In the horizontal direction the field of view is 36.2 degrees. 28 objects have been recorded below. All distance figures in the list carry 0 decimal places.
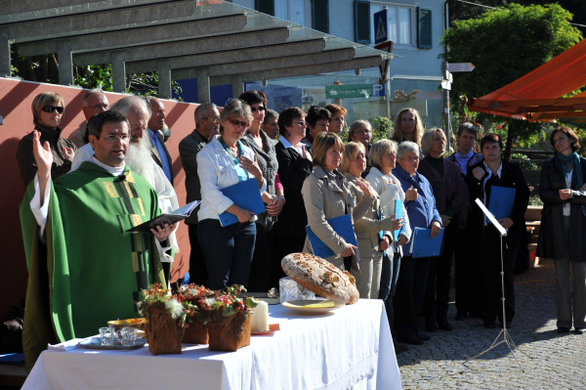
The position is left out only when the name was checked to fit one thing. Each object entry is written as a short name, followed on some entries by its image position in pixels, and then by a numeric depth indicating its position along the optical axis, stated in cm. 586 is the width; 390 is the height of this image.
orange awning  1042
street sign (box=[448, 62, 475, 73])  1252
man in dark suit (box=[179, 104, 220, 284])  767
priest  477
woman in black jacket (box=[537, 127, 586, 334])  914
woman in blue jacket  841
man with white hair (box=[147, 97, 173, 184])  764
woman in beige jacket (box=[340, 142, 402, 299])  726
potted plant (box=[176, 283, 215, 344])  391
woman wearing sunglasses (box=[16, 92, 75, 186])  644
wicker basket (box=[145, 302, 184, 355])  377
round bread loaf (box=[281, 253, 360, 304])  497
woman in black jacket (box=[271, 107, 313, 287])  787
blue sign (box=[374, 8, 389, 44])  1913
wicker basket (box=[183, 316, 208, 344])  395
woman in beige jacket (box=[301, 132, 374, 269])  686
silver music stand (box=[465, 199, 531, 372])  750
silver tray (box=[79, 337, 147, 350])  387
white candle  421
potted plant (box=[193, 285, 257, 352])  384
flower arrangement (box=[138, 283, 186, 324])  381
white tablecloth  369
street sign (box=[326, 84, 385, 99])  1315
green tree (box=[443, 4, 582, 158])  2369
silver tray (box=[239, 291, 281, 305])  524
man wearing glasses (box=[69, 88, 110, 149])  696
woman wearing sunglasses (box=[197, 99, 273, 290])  662
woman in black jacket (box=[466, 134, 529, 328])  945
